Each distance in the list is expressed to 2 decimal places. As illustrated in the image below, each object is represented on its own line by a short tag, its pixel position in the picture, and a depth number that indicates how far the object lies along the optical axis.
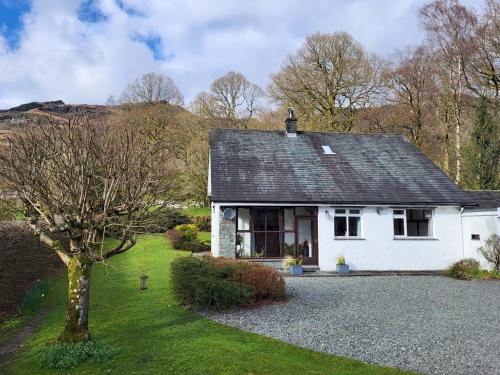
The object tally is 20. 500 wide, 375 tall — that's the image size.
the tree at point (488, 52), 24.78
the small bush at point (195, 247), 23.86
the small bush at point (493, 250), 16.33
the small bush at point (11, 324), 9.34
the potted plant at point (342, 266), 17.14
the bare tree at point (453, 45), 25.89
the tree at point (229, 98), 41.72
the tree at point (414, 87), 29.03
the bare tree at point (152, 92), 44.72
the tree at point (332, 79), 33.09
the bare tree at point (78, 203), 7.53
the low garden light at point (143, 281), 13.04
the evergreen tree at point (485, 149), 24.77
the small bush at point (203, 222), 32.94
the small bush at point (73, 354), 6.87
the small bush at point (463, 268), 16.45
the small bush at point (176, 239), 24.58
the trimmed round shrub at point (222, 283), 10.41
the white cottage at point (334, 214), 17.66
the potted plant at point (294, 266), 16.39
